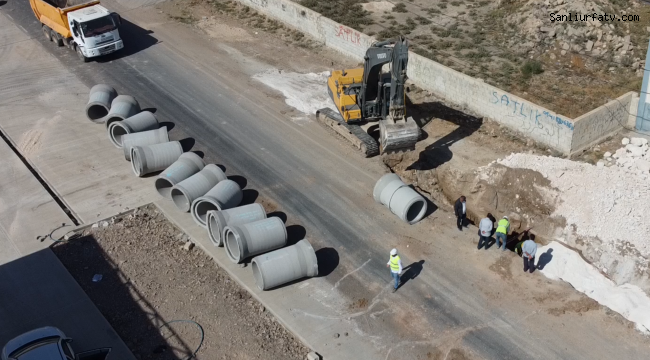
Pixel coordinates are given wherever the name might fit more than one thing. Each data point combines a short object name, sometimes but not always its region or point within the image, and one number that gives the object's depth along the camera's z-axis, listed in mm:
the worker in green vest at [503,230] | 18891
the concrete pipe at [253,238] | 18344
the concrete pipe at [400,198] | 20016
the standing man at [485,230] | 18797
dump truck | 30156
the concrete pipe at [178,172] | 21391
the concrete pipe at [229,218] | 19062
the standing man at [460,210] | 19812
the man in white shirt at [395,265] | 17375
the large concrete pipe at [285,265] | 17719
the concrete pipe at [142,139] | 23250
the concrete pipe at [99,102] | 25812
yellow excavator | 22156
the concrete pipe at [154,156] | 22375
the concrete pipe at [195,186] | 20656
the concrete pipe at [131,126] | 24141
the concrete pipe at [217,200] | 20125
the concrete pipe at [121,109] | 24734
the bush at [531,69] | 28000
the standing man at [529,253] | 17969
